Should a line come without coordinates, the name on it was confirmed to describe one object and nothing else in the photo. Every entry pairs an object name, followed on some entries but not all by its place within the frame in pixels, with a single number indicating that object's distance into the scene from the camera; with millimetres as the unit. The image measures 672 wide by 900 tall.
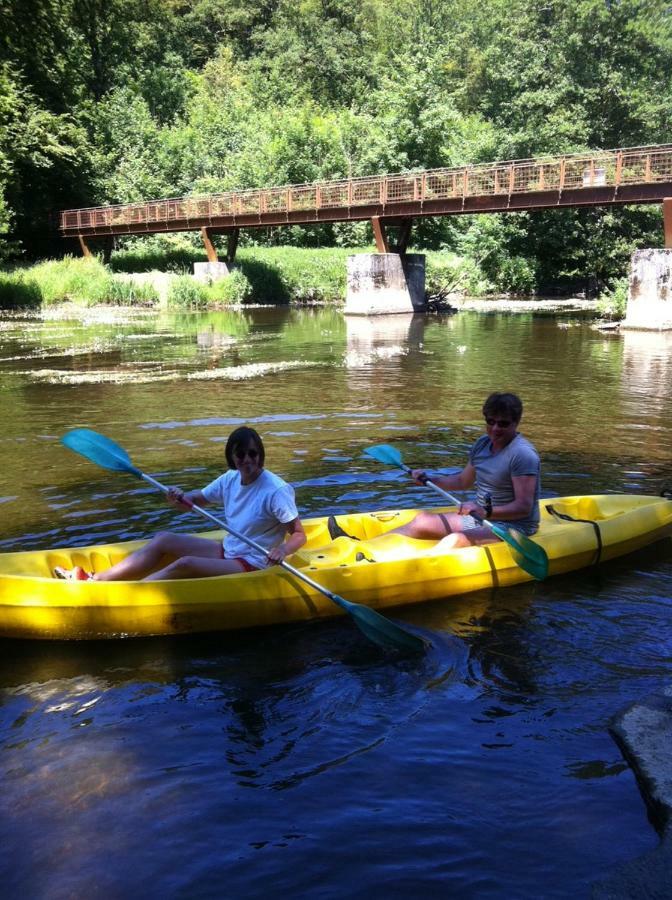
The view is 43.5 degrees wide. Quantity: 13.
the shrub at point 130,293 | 32531
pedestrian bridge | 24234
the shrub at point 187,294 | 33094
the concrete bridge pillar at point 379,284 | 30406
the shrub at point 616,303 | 26812
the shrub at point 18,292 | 31031
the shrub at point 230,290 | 34438
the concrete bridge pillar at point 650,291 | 22703
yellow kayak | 4930
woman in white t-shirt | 4992
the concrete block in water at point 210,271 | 35281
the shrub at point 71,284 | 31594
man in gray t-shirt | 5414
